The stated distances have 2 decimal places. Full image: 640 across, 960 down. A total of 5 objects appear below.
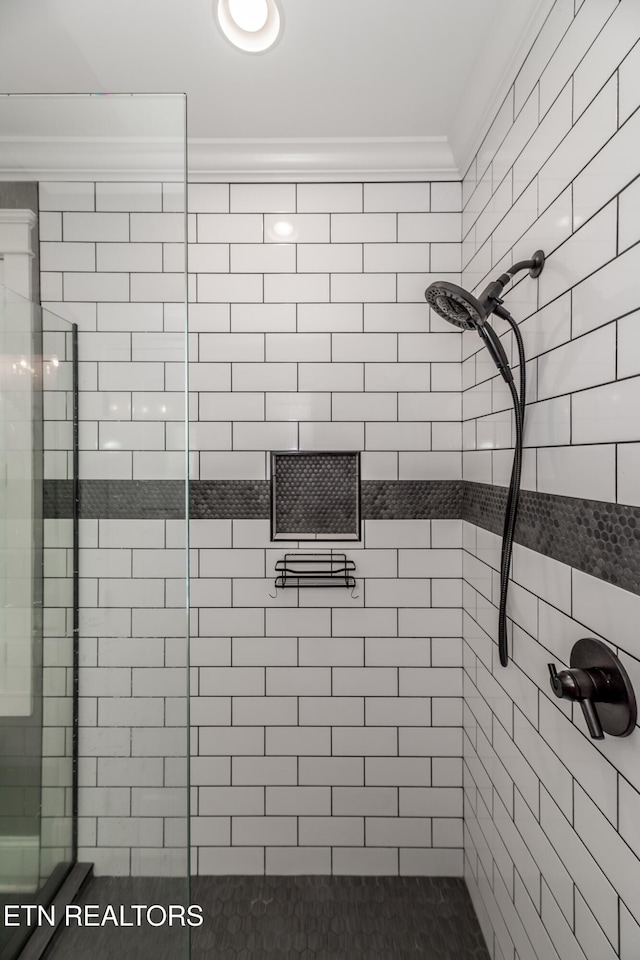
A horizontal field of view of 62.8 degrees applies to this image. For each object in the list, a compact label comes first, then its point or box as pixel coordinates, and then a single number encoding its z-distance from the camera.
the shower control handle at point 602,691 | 0.81
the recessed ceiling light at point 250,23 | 1.22
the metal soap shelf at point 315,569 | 1.86
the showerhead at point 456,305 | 1.13
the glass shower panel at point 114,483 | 0.93
